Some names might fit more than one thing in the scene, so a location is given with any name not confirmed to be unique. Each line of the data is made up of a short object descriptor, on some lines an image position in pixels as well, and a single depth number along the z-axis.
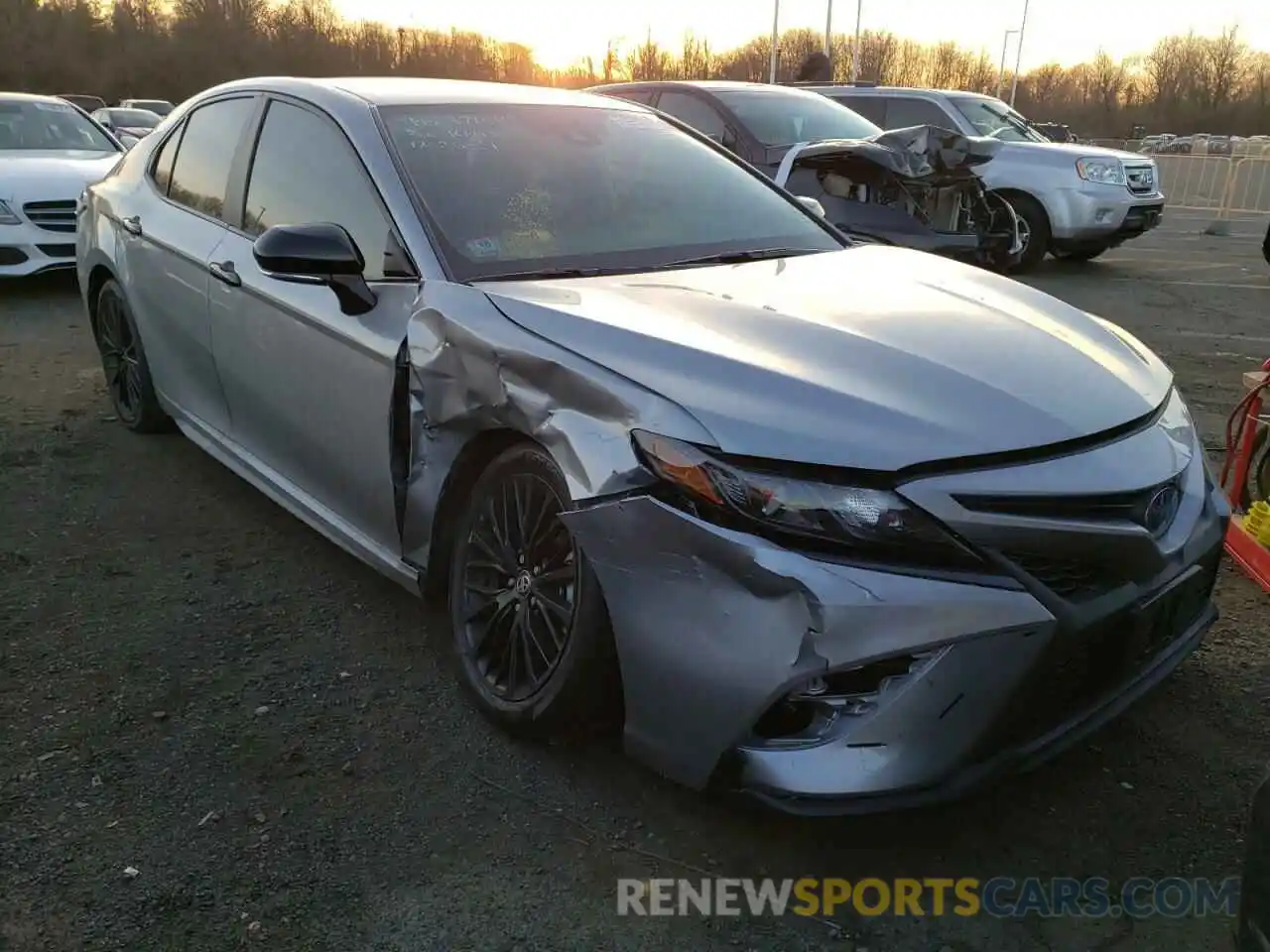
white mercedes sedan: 8.25
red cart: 3.40
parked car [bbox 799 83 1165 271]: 10.67
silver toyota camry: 1.93
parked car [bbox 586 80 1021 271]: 8.04
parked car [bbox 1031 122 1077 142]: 13.86
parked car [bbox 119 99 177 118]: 32.88
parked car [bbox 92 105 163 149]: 21.98
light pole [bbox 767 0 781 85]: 37.88
